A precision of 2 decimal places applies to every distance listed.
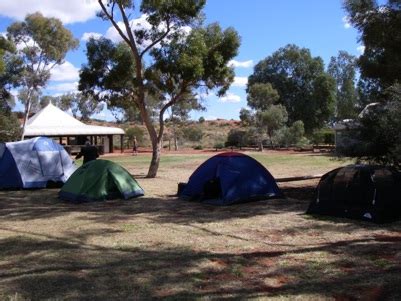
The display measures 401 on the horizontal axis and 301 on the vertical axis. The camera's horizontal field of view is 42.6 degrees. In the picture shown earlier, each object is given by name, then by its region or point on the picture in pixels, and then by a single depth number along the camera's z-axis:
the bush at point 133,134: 56.69
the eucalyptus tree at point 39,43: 37.34
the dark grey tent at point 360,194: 9.59
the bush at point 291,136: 50.25
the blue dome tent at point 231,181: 12.34
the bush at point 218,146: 53.18
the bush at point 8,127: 31.45
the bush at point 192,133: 61.42
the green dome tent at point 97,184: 13.19
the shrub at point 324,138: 51.99
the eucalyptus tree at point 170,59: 18.14
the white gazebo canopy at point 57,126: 40.91
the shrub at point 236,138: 53.41
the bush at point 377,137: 11.33
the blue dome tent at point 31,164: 16.52
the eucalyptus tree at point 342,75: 67.81
